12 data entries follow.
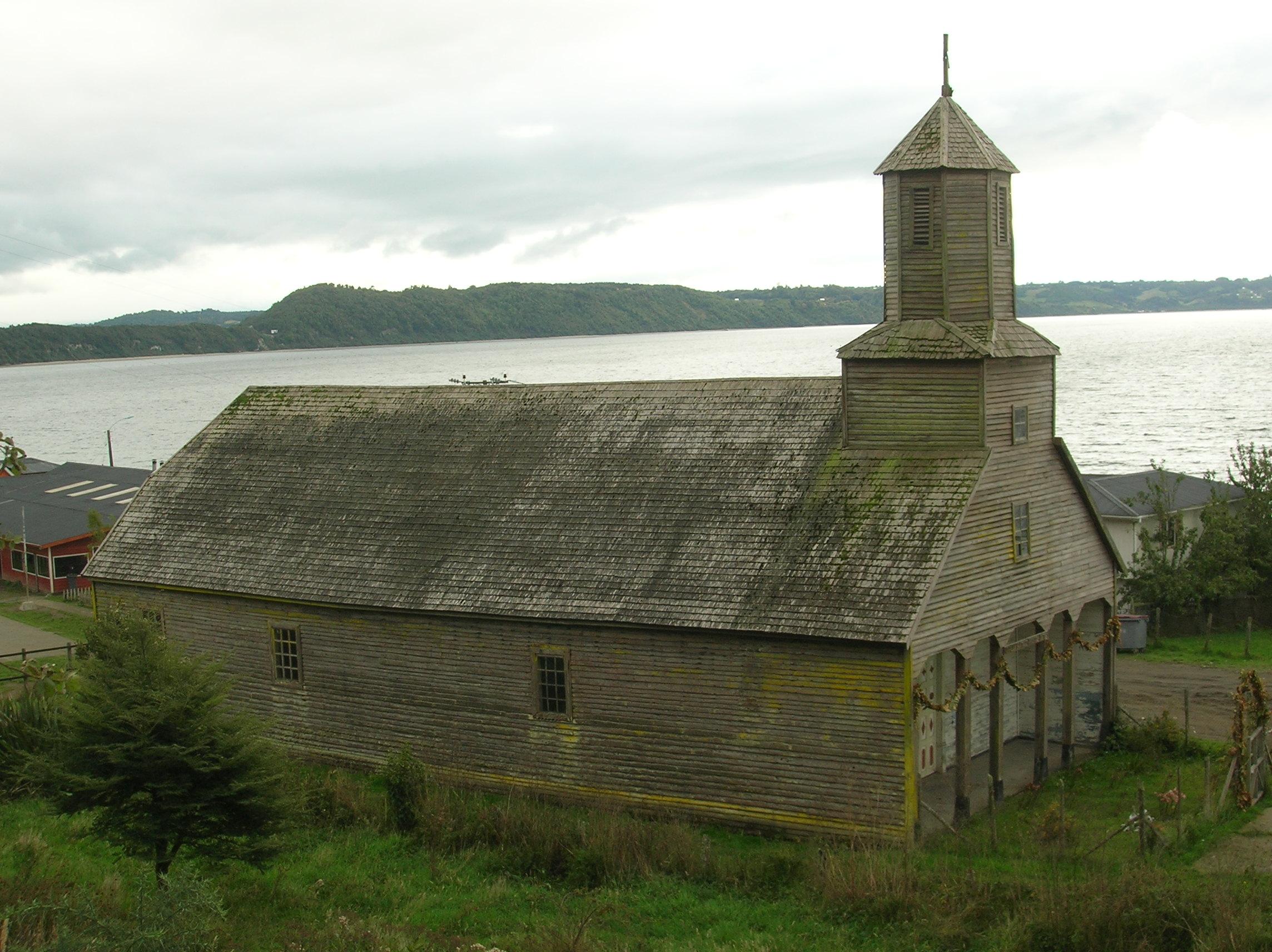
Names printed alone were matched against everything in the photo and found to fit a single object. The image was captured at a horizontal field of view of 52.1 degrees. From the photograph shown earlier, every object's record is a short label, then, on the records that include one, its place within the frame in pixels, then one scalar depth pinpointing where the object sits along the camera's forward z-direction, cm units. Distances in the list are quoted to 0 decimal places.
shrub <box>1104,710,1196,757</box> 2480
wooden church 2078
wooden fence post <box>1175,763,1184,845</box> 1939
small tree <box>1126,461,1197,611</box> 3622
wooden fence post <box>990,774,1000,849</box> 1973
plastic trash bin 3491
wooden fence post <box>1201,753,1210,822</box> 2027
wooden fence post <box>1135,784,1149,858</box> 1855
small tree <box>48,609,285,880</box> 1648
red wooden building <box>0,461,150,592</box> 4844
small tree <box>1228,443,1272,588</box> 3703
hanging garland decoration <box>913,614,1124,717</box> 2023
